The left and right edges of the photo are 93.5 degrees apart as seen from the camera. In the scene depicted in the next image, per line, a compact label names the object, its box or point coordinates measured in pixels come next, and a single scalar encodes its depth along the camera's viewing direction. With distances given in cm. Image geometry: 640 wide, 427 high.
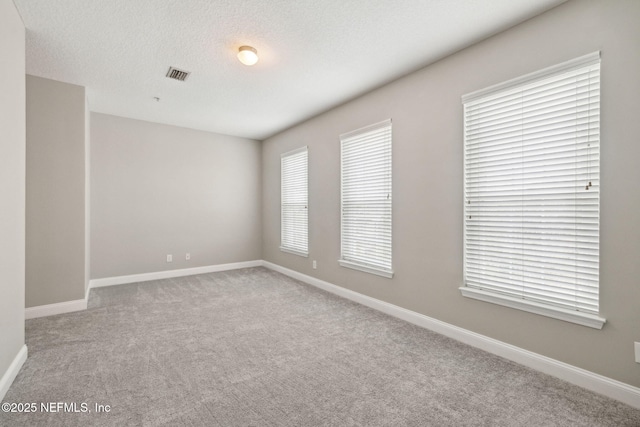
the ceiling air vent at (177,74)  335
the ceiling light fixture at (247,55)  285
